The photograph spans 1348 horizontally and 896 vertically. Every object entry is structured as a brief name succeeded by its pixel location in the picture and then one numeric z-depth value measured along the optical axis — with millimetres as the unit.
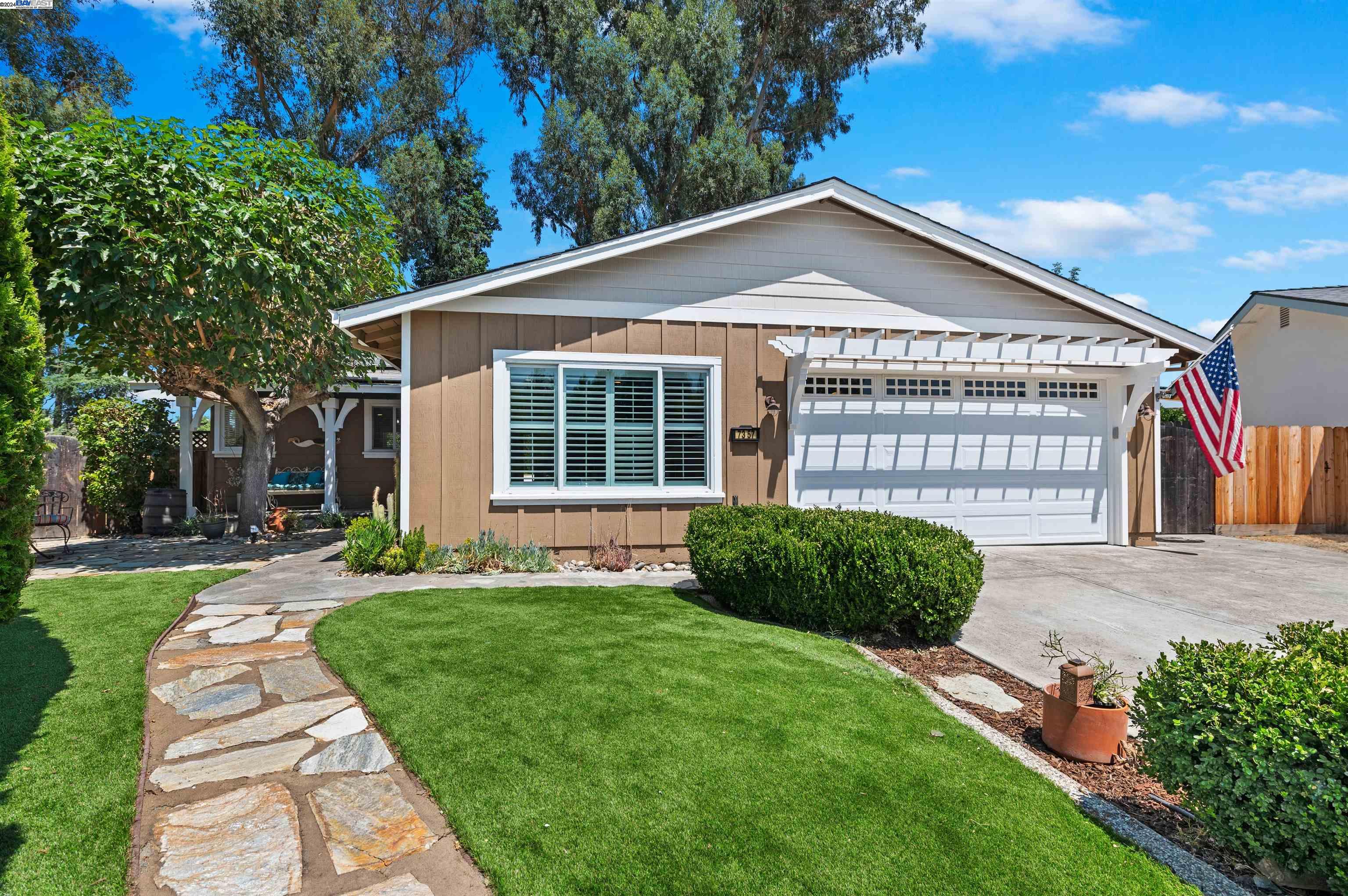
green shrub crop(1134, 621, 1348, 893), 2246
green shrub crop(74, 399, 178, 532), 11305
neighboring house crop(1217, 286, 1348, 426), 12680
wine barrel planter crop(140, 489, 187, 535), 11375
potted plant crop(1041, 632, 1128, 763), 3436
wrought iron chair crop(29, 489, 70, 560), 10047
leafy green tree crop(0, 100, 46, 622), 3256
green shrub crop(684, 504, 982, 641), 5055
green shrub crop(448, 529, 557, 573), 7453
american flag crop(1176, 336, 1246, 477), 8695
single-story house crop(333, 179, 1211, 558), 7770
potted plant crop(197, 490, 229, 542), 10812
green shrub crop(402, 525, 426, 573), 7324
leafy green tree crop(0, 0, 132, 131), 16781
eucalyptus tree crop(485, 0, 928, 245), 18391
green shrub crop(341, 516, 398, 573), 7281
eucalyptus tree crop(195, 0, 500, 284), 18016
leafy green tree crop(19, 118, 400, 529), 7262
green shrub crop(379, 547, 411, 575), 7215
